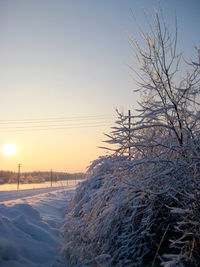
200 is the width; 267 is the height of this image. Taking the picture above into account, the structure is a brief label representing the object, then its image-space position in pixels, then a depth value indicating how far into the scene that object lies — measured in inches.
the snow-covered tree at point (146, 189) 132.3
